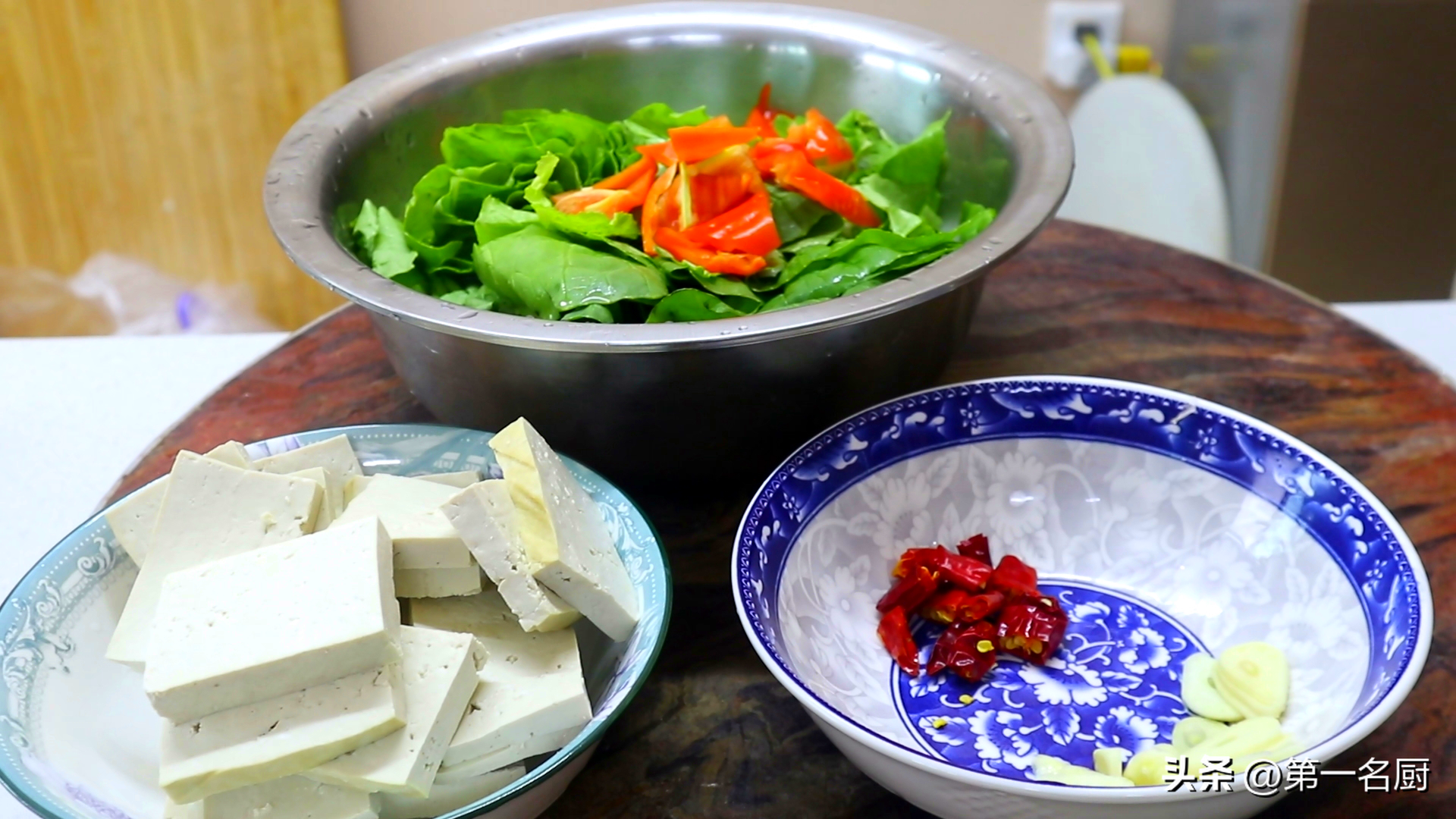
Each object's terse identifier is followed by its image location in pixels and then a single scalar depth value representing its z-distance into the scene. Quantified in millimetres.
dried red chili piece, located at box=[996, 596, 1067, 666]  806
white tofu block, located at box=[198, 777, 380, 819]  625
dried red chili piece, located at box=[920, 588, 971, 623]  815
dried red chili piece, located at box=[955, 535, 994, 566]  863
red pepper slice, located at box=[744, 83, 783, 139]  1167
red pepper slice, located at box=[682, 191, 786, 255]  981
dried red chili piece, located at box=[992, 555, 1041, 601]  827
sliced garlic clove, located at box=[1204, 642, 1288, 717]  739
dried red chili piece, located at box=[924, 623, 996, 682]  791
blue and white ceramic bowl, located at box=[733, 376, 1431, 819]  714
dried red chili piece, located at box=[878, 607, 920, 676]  803
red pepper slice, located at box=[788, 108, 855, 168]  1107
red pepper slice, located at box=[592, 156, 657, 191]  1056
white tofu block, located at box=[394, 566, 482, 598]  721
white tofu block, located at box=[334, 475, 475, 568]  702
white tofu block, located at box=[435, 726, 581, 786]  652
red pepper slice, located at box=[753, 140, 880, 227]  1033
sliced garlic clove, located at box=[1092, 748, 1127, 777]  705
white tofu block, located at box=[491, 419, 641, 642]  682
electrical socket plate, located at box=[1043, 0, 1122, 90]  2053
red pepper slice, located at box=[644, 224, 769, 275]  949
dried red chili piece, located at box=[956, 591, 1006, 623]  811
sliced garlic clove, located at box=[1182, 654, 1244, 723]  755
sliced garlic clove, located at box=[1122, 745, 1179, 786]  660
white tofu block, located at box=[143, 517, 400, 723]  614
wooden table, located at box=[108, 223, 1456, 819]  713
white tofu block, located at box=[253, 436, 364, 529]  788
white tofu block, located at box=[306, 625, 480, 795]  614
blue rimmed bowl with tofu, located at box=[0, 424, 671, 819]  634
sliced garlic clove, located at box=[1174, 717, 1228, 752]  726
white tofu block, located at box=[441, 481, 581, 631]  692
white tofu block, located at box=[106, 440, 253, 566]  759
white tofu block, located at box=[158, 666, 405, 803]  605
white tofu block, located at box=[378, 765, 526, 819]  646
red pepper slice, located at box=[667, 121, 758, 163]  1013
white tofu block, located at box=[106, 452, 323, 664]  728
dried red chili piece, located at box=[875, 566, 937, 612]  822
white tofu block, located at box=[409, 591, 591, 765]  652
